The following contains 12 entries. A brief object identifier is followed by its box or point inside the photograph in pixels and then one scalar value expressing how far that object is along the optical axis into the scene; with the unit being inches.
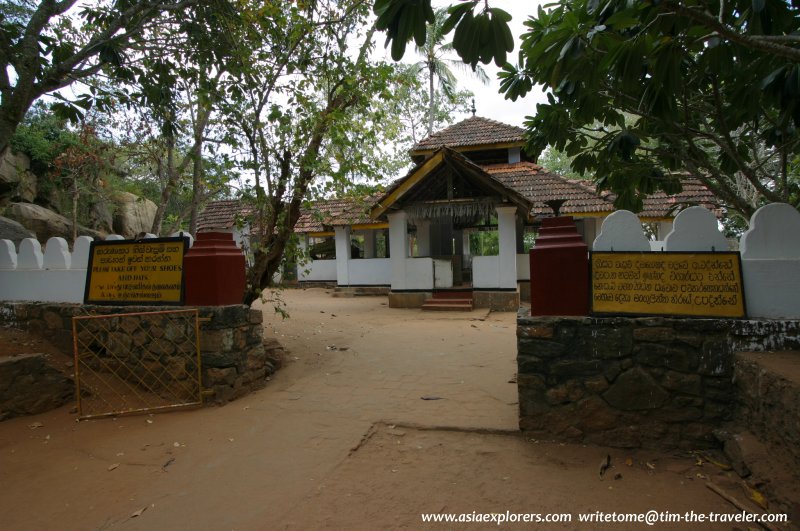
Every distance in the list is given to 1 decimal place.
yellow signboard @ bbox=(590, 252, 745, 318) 131.4
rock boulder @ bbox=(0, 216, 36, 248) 396.9
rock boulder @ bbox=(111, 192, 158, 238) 739.4
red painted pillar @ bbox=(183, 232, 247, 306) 191.2
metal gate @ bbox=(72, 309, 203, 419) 188.7
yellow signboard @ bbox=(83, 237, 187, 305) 201.5
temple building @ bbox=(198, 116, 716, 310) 458.9
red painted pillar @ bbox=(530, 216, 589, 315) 140.9
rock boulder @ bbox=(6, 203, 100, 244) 536.4
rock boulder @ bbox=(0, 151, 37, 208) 538.3
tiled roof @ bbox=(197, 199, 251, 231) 778.2
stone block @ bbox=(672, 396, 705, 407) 127.4
